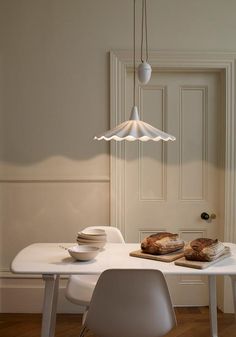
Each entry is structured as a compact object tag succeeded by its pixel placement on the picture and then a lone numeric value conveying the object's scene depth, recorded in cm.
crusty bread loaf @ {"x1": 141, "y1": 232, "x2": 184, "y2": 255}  204
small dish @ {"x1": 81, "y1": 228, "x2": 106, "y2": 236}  225
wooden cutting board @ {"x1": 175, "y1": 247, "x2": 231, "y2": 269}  183
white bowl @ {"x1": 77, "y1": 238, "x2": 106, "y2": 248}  216
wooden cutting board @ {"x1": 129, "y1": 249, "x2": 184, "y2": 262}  196
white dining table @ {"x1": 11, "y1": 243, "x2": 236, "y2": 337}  179
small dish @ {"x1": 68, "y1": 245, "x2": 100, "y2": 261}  192
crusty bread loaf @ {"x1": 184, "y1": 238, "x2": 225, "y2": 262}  191
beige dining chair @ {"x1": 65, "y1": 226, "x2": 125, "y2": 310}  230
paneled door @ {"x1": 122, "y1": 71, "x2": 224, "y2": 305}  335
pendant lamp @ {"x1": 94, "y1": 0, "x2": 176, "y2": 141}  194
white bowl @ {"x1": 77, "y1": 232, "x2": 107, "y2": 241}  216
